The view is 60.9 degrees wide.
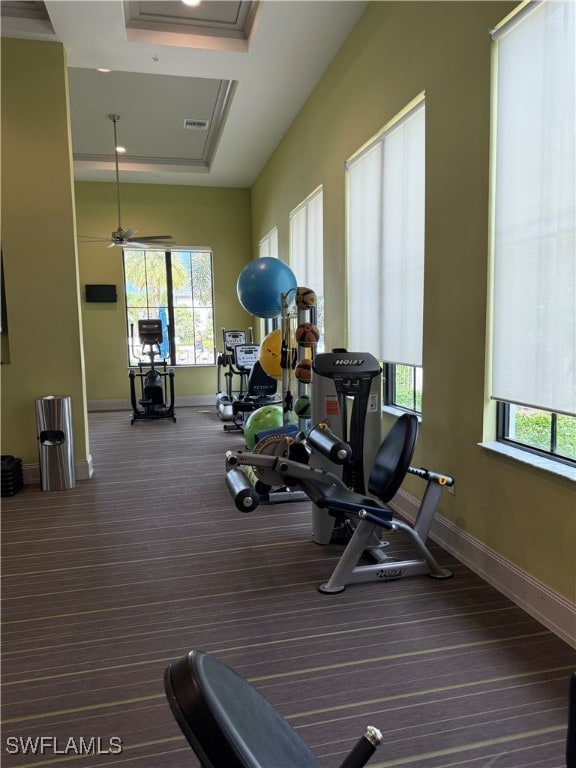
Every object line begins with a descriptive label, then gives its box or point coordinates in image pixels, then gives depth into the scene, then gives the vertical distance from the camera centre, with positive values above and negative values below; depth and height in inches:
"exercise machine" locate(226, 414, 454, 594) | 102.3 -34.1
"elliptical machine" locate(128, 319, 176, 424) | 307.4 -29.0
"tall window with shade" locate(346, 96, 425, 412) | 133.9 +26.2
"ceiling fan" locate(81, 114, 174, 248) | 273.5 +57.7
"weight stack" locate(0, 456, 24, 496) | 169.5 -46.4
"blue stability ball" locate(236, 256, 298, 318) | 191.7 +21.0
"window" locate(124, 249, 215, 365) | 354.0 +29.3
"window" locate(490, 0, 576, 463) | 84.3 +19.5
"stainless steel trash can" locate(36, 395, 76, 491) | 173.8 -35.8
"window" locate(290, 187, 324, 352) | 213.3 +42.8
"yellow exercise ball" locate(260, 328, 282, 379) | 194.7 -6.4
